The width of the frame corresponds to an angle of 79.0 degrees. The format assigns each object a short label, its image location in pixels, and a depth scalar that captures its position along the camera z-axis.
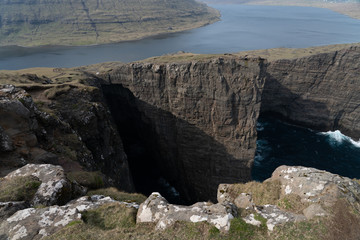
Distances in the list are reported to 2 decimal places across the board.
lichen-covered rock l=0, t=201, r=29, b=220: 11.52
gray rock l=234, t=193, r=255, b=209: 14.87
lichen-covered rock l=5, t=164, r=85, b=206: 13.35
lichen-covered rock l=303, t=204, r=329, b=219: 11.56
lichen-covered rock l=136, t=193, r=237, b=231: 11.37
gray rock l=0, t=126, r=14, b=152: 17.88
